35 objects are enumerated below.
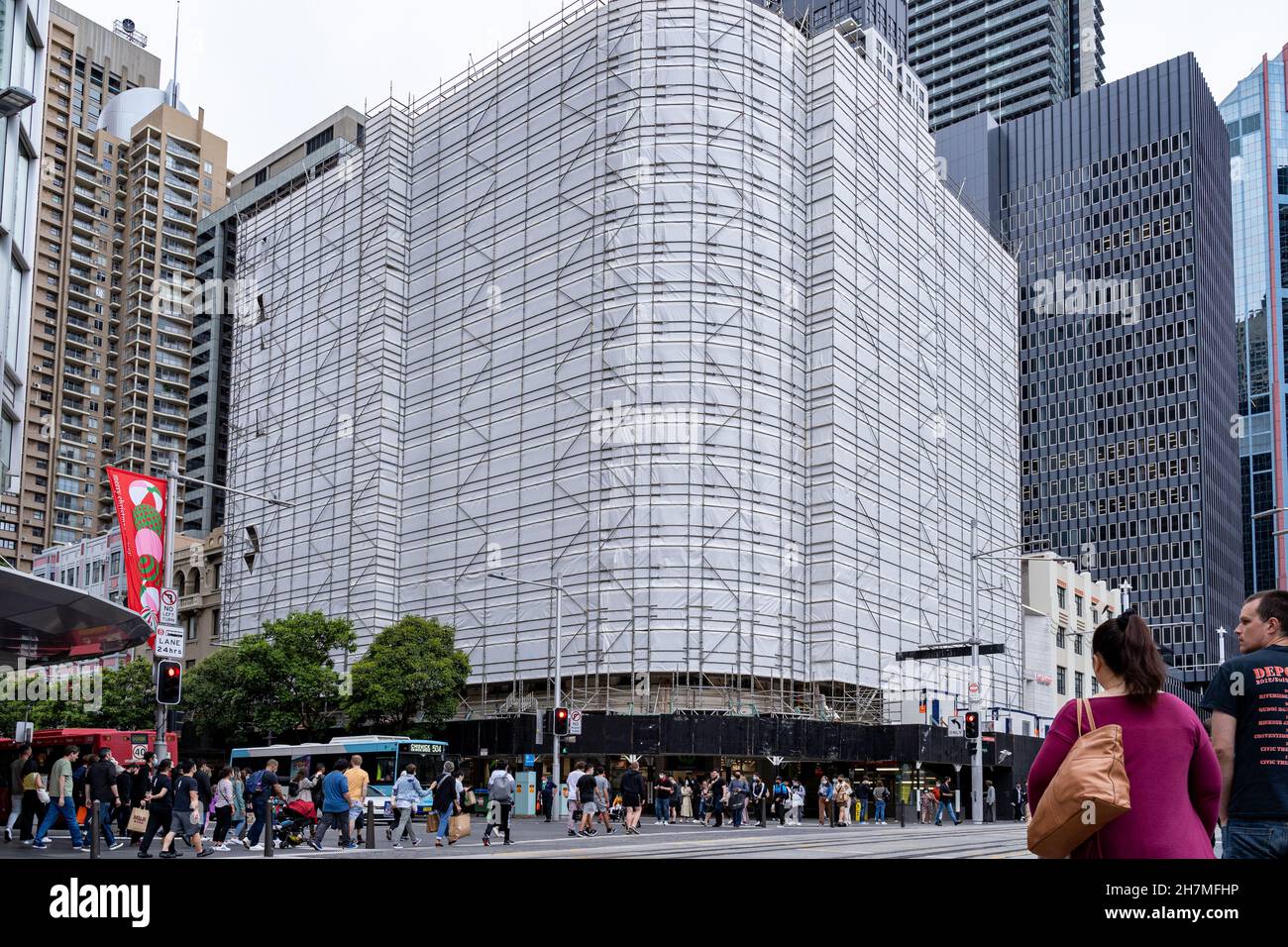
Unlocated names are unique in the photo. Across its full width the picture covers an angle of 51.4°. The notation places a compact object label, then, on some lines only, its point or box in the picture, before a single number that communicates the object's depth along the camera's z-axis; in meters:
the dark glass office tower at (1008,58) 188.00
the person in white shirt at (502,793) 25.22
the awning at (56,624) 20.28
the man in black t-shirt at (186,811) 21.09
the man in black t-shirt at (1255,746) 5.19
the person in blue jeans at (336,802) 23.03
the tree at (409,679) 53.97
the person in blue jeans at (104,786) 22.33
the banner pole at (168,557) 25.70
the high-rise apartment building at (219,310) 124.50
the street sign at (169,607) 25.64
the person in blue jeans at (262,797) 25.66
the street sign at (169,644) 25.17
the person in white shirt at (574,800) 31.95
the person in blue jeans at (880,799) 48.34
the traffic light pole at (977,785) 47.31
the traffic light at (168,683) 24.23
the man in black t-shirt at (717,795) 39.00
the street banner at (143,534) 25.73
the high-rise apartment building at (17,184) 26.67
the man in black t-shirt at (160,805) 21.11
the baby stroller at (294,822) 25.47
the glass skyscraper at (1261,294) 114.88
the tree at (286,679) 57.53
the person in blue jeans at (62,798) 22.80
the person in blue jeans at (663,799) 39.54
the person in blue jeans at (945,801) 46.42
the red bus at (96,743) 43.59
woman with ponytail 3.77
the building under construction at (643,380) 55.88
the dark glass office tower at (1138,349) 120.88
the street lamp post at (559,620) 41.43
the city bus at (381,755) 42.25
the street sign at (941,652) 50.06
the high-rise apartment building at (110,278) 137.12
